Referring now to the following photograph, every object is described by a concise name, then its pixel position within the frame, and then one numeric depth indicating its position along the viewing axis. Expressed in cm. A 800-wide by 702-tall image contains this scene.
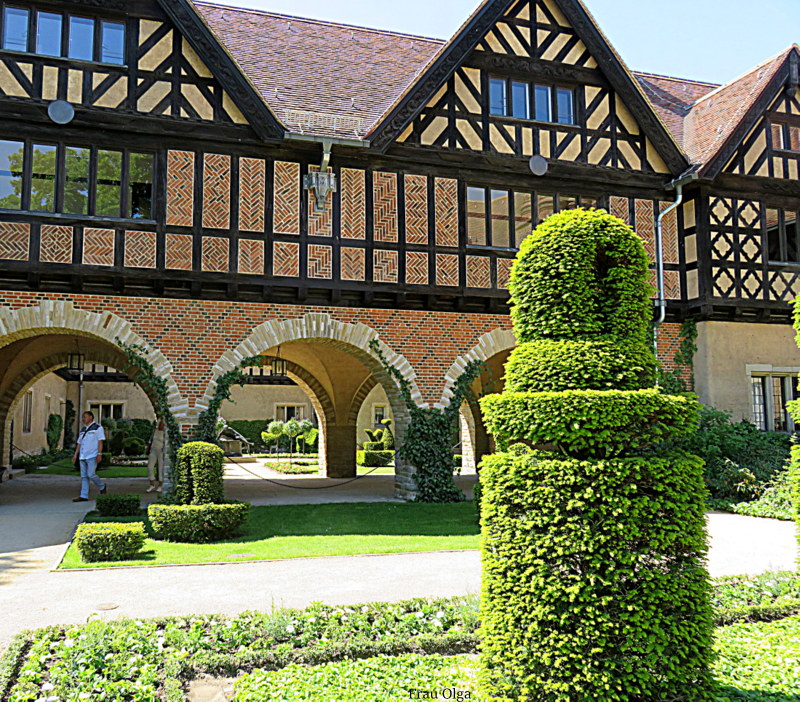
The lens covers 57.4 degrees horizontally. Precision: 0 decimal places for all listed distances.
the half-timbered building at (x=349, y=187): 1256
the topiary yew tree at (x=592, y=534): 404
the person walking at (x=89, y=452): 1382
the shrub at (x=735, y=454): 1405
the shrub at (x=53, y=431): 2772
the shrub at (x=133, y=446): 2862
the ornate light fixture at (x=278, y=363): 1950
